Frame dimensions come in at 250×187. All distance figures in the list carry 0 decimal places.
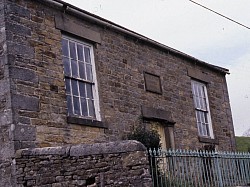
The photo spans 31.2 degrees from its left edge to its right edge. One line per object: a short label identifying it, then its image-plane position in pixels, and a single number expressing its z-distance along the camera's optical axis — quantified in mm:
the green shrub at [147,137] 10570
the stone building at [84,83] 8820
